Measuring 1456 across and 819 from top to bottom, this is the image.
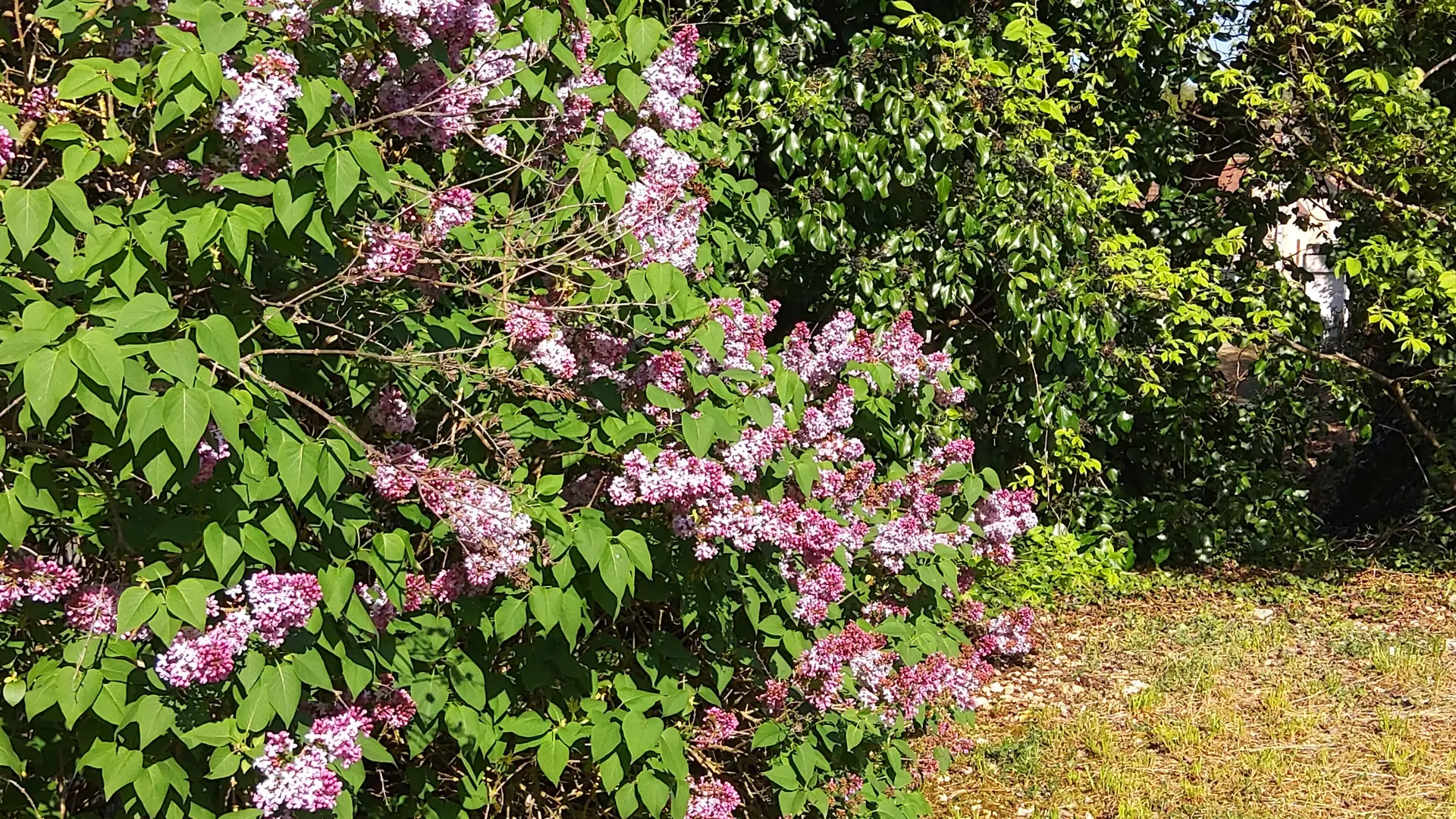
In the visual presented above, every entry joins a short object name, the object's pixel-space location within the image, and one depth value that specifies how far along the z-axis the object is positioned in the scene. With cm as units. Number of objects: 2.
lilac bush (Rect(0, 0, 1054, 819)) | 176
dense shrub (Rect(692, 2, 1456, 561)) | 477
